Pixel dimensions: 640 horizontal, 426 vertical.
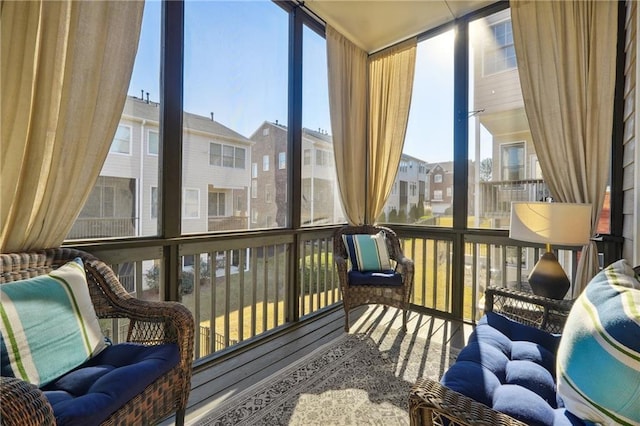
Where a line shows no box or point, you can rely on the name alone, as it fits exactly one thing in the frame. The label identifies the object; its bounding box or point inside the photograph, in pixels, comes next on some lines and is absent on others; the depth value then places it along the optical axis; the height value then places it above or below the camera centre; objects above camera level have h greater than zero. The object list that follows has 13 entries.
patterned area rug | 1.61 -1.14
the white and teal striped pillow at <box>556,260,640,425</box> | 0.73 -0.40
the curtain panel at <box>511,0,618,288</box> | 2.17 +0.96
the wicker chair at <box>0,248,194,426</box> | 1.18 -0.54
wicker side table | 1.70 -0.63
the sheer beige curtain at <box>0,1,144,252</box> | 1.33 +0.52
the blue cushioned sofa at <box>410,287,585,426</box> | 0.86 -0.63
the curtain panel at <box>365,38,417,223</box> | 3.38 +1.16
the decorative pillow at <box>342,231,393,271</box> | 2.88 -0.41
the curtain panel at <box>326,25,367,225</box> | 3.20 +1.11
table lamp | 1.77 -0.11
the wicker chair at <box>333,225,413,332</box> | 2.67 -0.75
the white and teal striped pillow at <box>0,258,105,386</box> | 1.04 -0.46
